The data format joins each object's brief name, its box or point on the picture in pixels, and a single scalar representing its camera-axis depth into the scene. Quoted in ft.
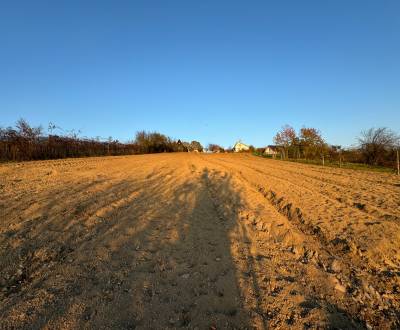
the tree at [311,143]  149.48
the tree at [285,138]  188.14
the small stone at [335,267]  16.80
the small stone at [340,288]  14.67
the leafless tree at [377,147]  112.61
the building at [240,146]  424.70
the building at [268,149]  359.05
